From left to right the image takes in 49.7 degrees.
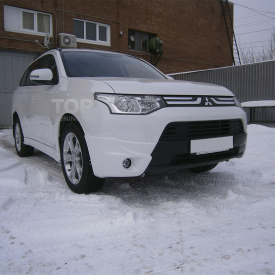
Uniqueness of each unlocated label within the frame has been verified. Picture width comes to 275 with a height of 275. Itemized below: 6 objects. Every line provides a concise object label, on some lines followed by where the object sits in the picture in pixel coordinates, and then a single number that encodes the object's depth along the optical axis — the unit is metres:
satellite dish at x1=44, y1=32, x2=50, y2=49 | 11.27
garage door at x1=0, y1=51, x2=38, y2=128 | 10.84
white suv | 2.44
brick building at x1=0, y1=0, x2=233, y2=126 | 11.13
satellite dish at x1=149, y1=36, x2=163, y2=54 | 15.30
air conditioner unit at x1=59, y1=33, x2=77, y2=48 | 11.57
